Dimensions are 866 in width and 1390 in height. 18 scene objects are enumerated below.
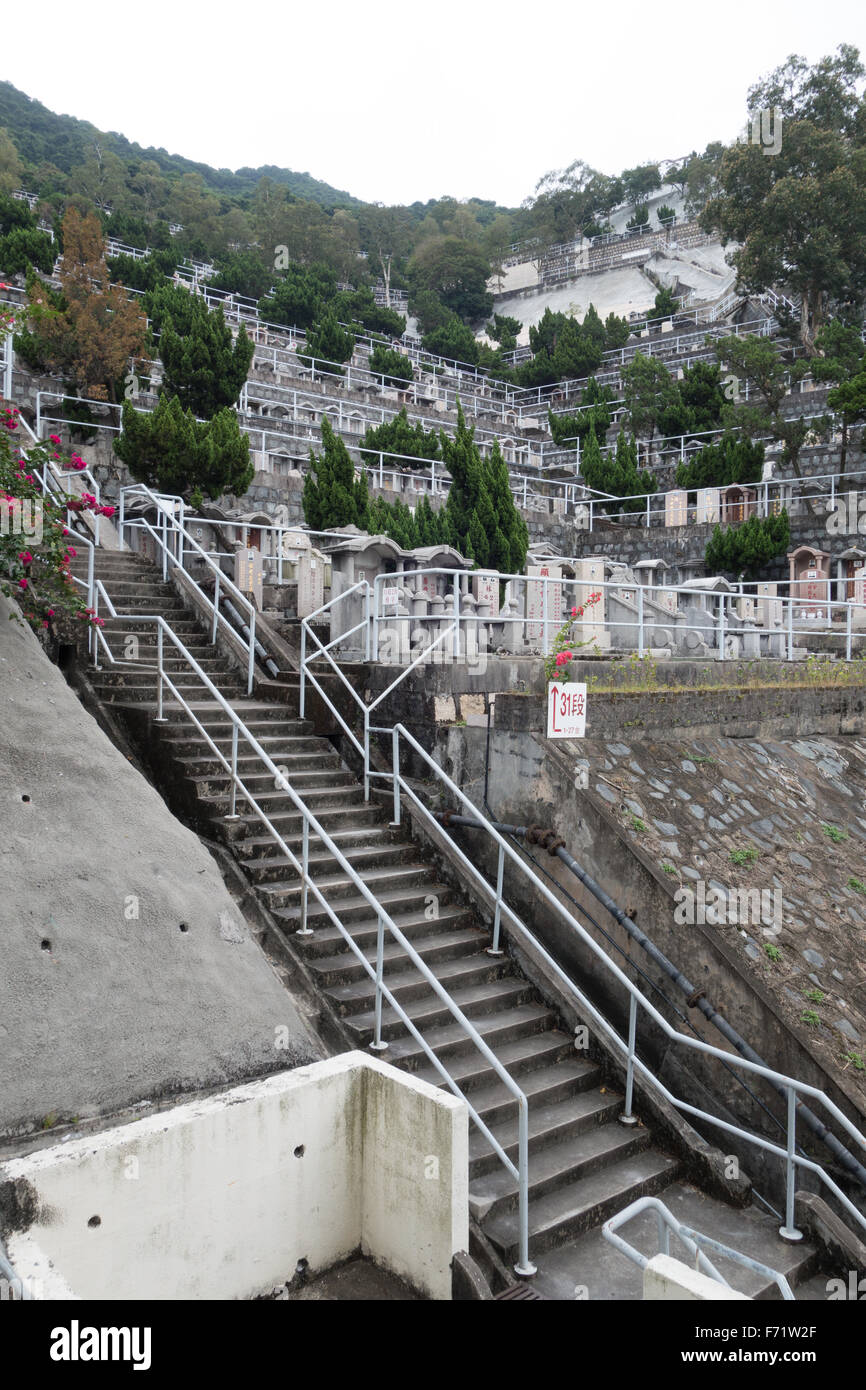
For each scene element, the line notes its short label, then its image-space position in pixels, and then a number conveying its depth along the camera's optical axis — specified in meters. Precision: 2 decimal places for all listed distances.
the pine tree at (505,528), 20.98
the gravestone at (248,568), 12.40
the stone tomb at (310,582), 11.62
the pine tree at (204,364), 22.47
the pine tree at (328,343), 44.75
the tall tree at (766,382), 32.44
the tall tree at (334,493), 19.56
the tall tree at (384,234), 77.06
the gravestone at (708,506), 31.62
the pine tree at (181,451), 16.55
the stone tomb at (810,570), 25.67
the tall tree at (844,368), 28.44
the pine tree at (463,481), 21.23
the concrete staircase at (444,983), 5.67
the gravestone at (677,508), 32.16
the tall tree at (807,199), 40.47
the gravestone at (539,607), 14.18
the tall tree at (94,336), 21.23
